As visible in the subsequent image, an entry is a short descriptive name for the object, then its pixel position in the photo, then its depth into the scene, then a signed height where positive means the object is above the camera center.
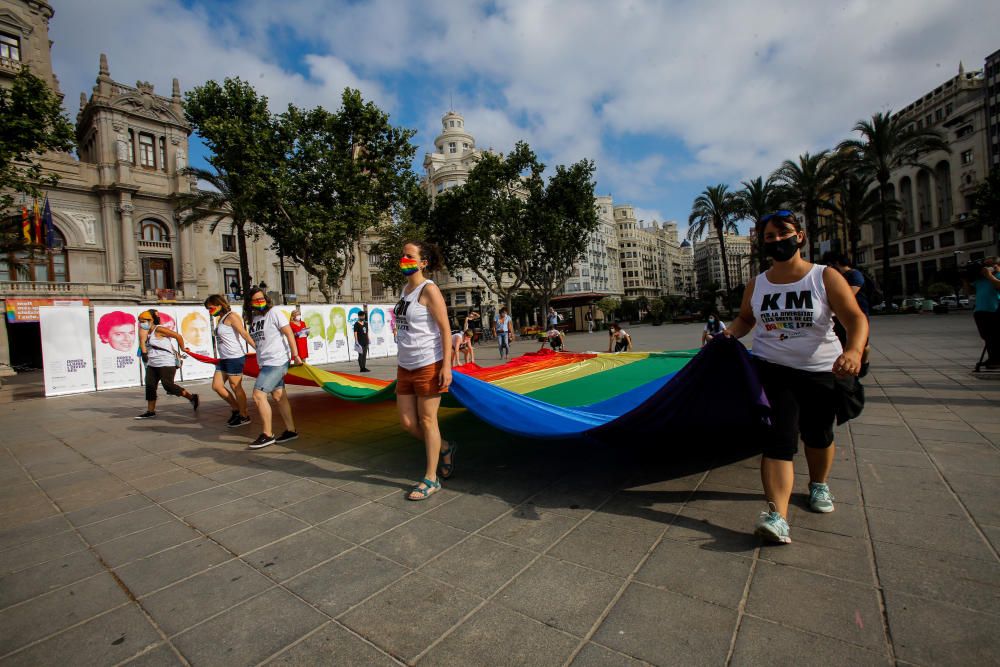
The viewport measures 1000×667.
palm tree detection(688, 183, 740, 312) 32.47 +7.54
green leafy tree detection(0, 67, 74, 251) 12.55 +6.70
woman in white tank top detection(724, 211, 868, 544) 2.34 -0.22
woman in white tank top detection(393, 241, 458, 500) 3.40 -0.15
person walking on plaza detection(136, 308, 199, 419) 7.20 +0.03
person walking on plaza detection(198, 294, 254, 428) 6.04 -0.05
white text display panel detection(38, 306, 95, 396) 11.94 +0.28
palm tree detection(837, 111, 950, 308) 25.38 +8.99
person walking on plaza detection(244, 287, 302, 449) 5.05 -0.07
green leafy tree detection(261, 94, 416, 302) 19.48 +7.18
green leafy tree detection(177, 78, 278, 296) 18.52 +8.69
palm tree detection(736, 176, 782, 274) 29.25 +7.57
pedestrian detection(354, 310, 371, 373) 13.42 -0.02
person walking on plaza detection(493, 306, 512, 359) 15.99 -0.03
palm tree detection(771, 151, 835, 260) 27.20 +7.71
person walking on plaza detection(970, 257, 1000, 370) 6.75 -0.23
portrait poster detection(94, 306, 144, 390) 12.71 +0.29
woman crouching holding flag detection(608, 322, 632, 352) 10.99 -0.41
